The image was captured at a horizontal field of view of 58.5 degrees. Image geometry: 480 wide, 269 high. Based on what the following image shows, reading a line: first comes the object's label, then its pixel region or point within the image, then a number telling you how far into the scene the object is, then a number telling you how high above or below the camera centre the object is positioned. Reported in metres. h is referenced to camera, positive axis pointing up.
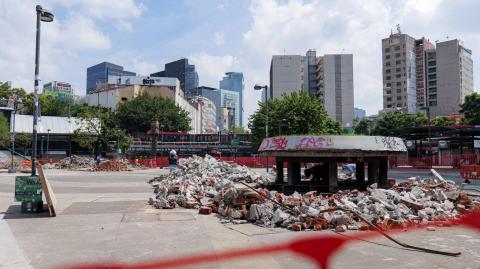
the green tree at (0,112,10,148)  45.97 +1.11
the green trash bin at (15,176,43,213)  10.85 -1.19
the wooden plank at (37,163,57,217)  10.59 -1.22
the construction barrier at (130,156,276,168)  43.88 -1.66
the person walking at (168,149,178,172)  23.99 -0.76
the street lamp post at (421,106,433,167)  41.28 +1.43
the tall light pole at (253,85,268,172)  32.78 +4.52
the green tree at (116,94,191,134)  80.94 +6.09
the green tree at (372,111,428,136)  81.00 +4.81
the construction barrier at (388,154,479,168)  35.88 -1.32
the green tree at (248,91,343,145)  50.03 +3.48
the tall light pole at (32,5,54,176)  12.15 +2.50
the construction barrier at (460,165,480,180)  24.23 -1.42
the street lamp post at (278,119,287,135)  47.51 +2.57
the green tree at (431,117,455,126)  87.41 +5.28
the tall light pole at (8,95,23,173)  32.88 -1.91
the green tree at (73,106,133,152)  47.06 +1.16
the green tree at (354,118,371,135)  92.56 +4.18
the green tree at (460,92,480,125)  68.56 +6.21
